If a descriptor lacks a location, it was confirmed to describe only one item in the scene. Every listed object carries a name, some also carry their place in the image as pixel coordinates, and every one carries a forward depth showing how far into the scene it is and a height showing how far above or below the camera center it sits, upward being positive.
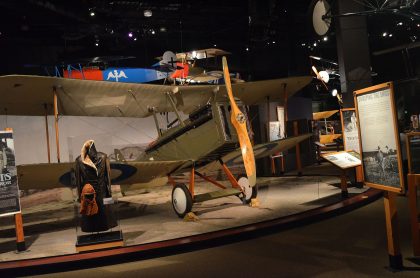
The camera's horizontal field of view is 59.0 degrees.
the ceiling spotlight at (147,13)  10.34 +3.78
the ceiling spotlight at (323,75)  14.08 +2.22
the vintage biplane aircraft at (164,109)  5.43 +0.41
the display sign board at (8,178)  4.51 -0.21
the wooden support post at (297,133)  10.34 +0.10
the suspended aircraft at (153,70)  10.51 +2.42
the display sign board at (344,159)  6.67 -0.49
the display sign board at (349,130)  7.41 +0.04
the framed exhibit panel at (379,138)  3.12 -0.08
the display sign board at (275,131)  10.75 +0.20
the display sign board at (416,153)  7.34 -0.57
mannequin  4.54 -0.38
